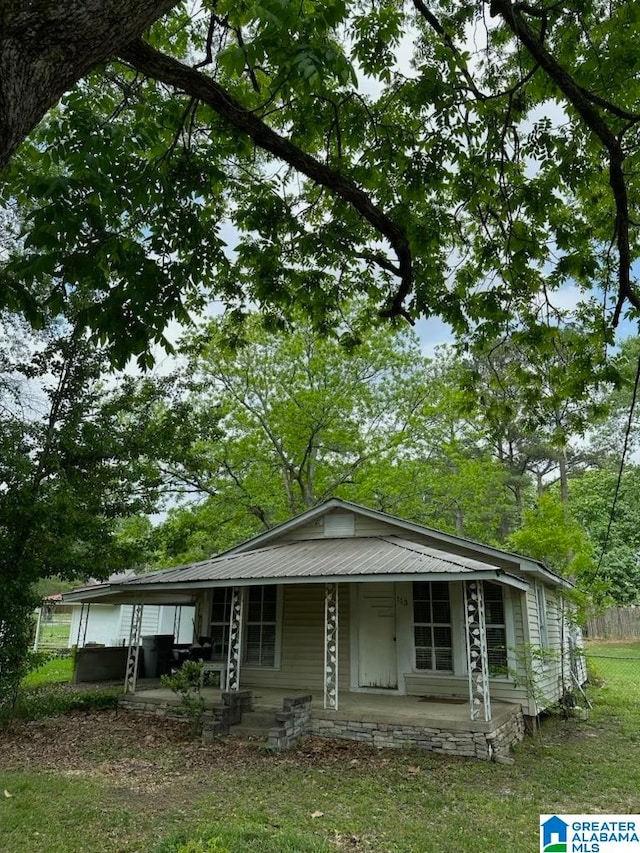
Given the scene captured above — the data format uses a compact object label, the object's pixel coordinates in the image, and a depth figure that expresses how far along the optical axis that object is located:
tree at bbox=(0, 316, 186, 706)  9.23
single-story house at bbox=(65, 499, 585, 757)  8.35
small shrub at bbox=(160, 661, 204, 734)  9.12
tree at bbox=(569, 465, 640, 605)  29.05
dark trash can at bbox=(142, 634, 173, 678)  14.74
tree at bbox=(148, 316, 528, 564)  19.20
